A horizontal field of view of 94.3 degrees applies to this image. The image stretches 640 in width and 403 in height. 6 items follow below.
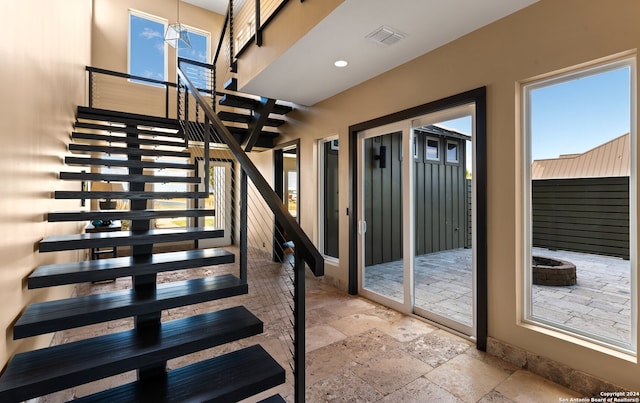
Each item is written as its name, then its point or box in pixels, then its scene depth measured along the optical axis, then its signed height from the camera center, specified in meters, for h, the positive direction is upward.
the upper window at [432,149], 4.22 +0.77
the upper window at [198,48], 6.99 +3.76
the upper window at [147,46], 6.41 +3.48
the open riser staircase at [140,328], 1.41 -0.73
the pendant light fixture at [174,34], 4.54 +2.64
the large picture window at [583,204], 2.03 -0.02
